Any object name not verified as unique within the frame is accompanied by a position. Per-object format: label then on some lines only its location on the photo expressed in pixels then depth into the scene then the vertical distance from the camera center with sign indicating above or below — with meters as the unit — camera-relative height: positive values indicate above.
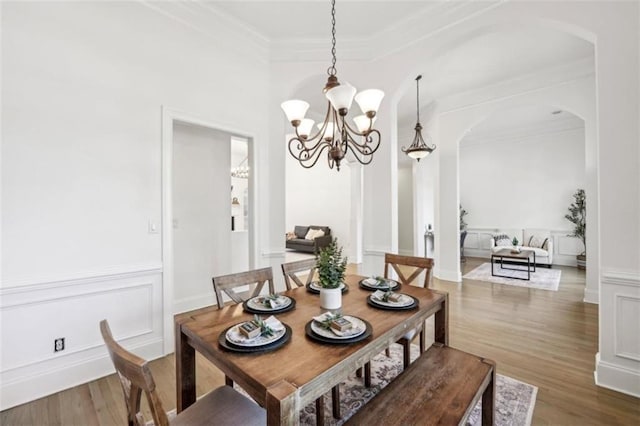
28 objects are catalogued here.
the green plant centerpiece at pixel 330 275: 1.65 -0.37
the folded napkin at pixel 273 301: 1.69 -0.55
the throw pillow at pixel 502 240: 6.63 -0.68
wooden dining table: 0.99 -0.60
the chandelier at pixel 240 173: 7.31 +1.09
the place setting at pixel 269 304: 1.65 -0.56
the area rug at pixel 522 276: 4.94 -1.28
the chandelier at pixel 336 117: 1.87 +0.72
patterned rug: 1.82 -1.34
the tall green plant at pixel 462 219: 7.86 -0.19
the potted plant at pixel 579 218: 6.11 -0.14
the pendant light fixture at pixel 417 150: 4.66 +1.06
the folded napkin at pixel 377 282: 2.12 -0.54
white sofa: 6.18 -0.73
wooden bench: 1.19 -0.86
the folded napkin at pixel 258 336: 1.26 -0.56
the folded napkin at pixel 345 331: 1.31 -0.56
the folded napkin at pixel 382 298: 1.71 -0.55
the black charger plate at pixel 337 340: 1.27 -0.58
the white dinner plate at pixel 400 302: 1.68 -0.55
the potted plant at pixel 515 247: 5.69 -0.75
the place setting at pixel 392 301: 1.68 -0.55
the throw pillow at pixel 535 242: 6.38 -0.70
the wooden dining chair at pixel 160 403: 0.84 -0.76
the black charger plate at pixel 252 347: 1.21 -0.59
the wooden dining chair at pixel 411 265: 2.08 -0.52
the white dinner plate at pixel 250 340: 1.23 -0.57
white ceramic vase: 1.69 -0.52
